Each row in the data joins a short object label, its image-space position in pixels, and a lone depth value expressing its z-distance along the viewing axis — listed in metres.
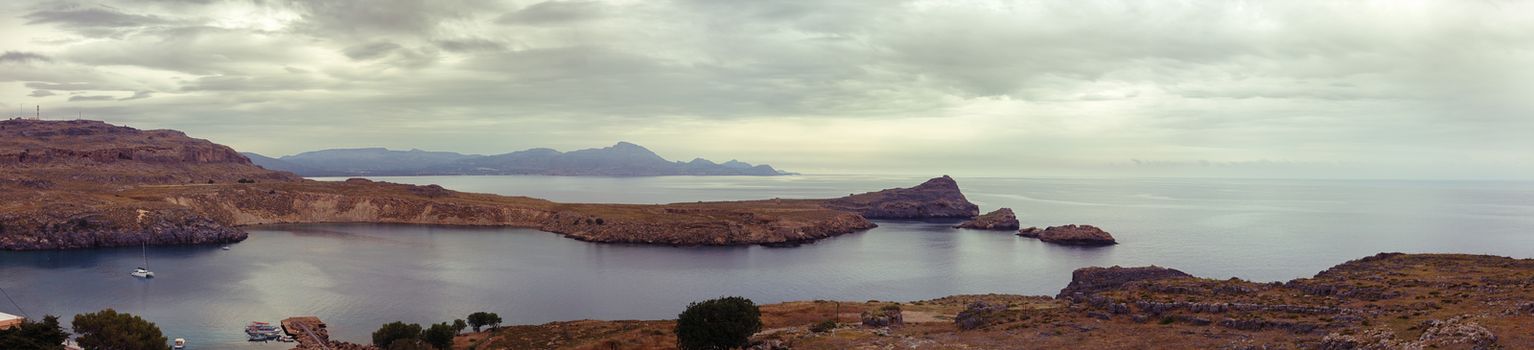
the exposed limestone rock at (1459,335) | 36.94
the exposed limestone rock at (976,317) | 58.31
